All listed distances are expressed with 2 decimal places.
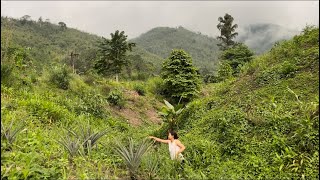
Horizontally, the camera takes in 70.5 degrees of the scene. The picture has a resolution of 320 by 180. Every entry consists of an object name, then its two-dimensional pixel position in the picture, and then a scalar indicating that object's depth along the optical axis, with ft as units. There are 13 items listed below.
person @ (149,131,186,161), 17.95
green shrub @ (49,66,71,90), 39.48
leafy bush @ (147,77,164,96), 56.10
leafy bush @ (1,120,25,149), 16.27
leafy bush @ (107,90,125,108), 42.72
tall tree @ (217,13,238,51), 92.08
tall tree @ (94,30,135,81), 68.21
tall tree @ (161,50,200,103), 50.28
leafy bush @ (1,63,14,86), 24.60
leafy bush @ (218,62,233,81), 57.03
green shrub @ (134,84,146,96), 53.51
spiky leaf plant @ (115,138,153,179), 16.29
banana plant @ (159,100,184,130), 25.40
